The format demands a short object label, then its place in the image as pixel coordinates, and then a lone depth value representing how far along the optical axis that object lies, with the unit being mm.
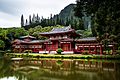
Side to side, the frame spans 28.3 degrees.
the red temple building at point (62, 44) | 53491
